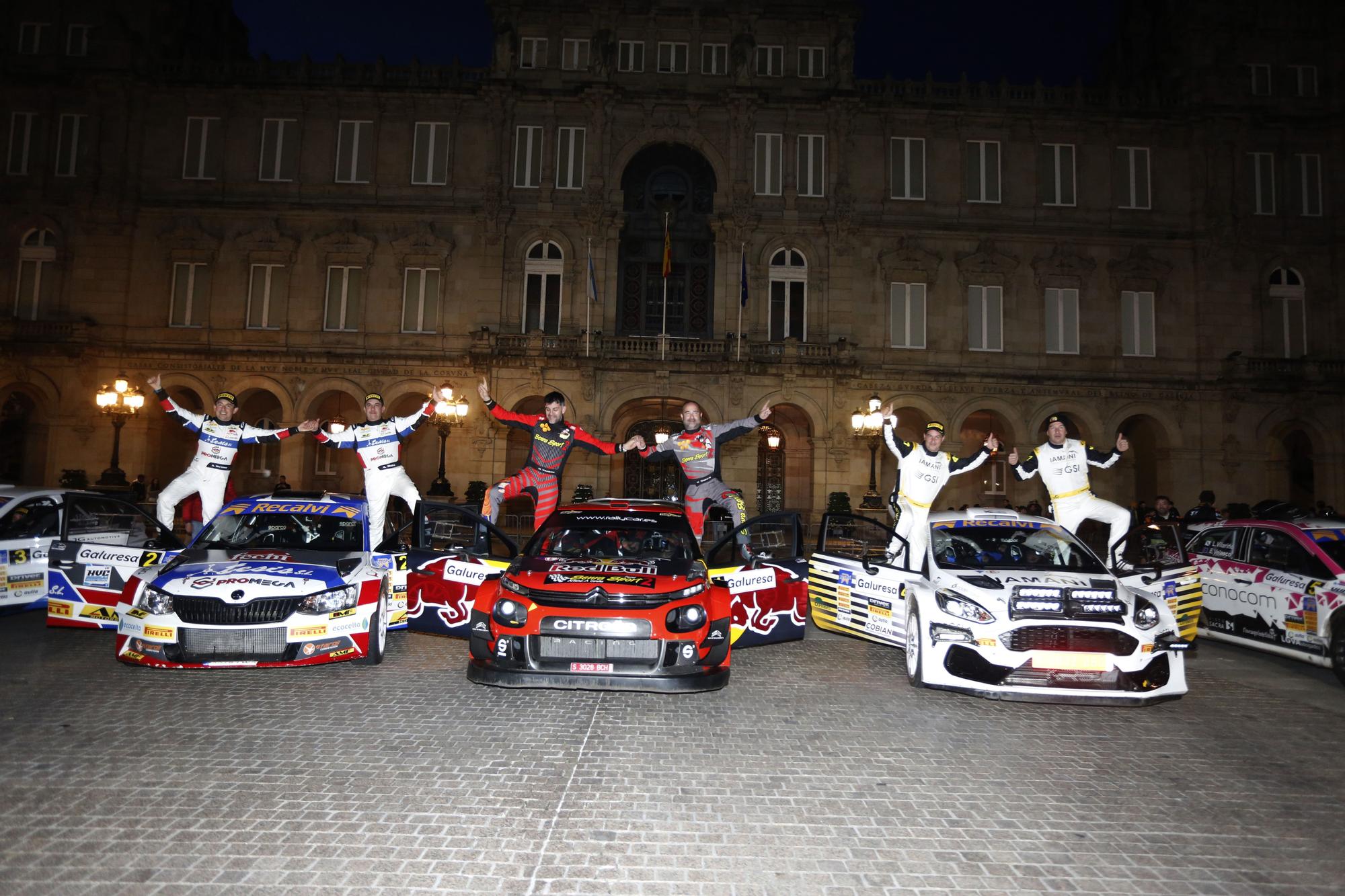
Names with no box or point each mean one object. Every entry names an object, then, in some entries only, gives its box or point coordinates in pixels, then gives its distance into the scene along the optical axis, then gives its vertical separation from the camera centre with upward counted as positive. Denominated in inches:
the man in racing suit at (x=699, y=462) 344.2 +15.6
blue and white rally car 228.2 -42.7
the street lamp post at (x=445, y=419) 823.1 +79.9
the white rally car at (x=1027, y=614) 218.1 -37.7
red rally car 204.1 -35.0
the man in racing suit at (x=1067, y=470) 352.5 +17.2
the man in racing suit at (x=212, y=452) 362.0 +14.8
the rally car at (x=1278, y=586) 285.1 -33.6
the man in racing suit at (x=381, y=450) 348.2 +17.3
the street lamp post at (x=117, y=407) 767.1 +79.1
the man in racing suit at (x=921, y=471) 339.9 +13.9
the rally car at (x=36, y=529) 315.6 -24.7
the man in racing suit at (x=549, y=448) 345.3 +20.4
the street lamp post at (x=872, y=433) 788.0 +75.2
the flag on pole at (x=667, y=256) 916.0 +308.7
